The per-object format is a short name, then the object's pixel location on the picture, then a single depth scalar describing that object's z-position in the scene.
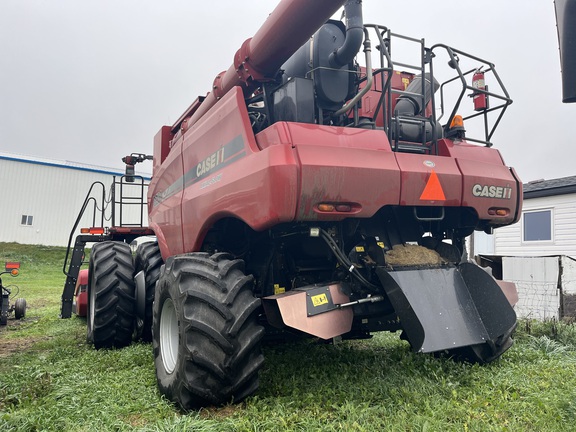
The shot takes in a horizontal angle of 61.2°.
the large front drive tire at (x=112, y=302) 5.52
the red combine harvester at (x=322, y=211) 3.23
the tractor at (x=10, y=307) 8.17
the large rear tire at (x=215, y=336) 3.19
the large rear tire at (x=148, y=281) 5.82
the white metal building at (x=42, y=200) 29.44
